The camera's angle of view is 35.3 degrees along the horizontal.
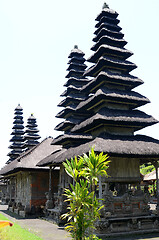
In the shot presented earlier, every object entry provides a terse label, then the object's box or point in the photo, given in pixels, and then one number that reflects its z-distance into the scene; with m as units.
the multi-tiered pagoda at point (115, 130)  14.52
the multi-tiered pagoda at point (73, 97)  21.51
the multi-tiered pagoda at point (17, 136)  48.84
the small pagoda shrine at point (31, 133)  44.97
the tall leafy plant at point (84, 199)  8.73
